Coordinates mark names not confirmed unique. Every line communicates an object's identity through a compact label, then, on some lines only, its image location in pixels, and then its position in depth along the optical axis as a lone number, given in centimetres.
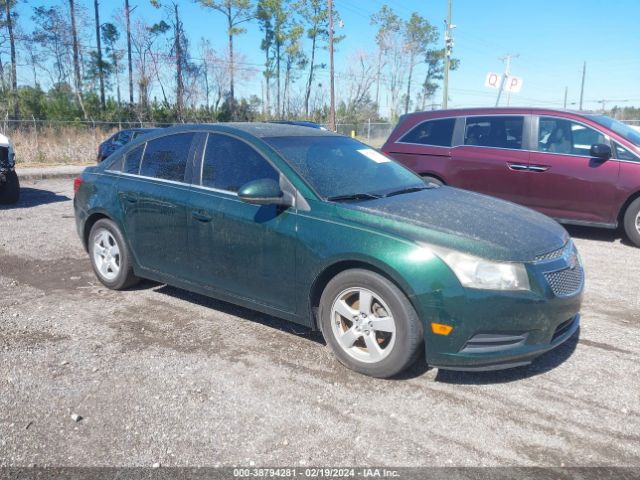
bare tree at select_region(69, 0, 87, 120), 3969
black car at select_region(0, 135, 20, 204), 977
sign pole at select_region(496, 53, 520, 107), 1977
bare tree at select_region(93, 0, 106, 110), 4038
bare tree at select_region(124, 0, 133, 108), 4050
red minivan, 720
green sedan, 323
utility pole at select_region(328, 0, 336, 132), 3125
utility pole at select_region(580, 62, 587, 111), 6220
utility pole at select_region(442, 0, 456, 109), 2956
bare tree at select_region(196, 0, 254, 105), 4459
